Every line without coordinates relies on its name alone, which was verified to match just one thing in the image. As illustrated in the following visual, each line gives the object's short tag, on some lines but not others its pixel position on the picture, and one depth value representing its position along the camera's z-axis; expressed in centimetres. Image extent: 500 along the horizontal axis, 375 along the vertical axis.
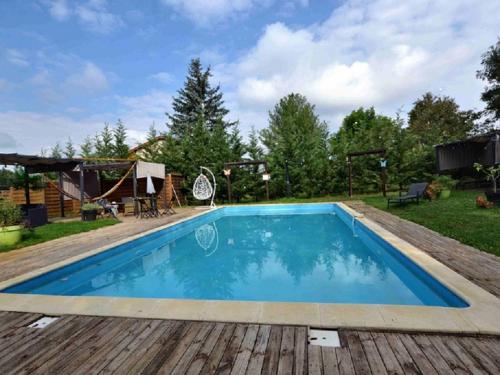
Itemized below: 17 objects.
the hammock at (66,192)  950
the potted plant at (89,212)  853
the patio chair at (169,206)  998
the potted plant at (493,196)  702
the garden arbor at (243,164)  1229
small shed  1160
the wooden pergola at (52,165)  745
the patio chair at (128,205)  1044
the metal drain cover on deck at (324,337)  183
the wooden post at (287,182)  1299
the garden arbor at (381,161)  1115
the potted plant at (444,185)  941
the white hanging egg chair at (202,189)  1167
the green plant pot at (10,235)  531
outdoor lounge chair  837
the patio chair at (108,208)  927
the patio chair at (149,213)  921
